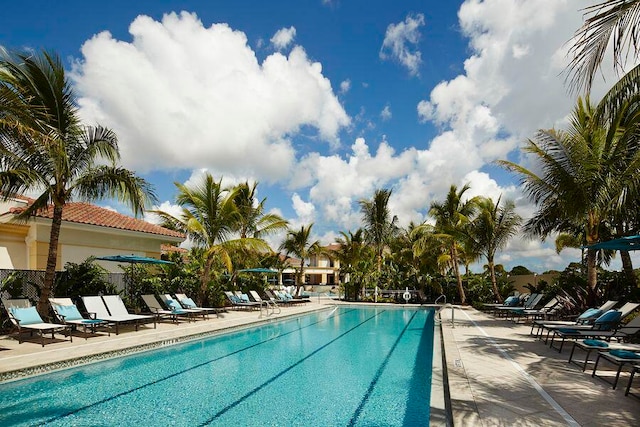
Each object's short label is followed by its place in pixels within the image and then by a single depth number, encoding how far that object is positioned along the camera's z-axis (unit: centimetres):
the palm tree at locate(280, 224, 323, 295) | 2964
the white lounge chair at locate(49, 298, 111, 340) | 941
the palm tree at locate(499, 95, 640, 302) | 1016
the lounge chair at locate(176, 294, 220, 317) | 1427
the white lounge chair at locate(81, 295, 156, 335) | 1043
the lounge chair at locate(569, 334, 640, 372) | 586
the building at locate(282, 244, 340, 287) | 5908
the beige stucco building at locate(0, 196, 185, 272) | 1325
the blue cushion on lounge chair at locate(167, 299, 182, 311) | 1331
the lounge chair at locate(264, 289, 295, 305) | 2188
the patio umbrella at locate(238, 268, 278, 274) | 2002
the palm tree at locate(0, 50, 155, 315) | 900
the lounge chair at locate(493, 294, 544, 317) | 1308
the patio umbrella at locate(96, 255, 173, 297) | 1202
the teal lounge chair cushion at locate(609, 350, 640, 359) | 489
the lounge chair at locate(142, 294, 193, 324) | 1250
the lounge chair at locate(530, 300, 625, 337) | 879
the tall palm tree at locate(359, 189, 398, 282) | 2656
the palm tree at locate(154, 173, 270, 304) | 1544
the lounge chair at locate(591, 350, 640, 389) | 480
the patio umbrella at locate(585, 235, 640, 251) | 731
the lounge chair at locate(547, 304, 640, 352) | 727
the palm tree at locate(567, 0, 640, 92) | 409
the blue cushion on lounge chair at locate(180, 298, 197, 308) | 1429
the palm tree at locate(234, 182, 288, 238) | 2123
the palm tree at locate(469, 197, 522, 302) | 1873
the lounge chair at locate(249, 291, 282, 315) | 1974
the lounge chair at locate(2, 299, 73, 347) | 872
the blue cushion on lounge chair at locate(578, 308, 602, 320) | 884
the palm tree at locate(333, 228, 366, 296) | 2819
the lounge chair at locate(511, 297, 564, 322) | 1141
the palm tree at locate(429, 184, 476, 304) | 2130
